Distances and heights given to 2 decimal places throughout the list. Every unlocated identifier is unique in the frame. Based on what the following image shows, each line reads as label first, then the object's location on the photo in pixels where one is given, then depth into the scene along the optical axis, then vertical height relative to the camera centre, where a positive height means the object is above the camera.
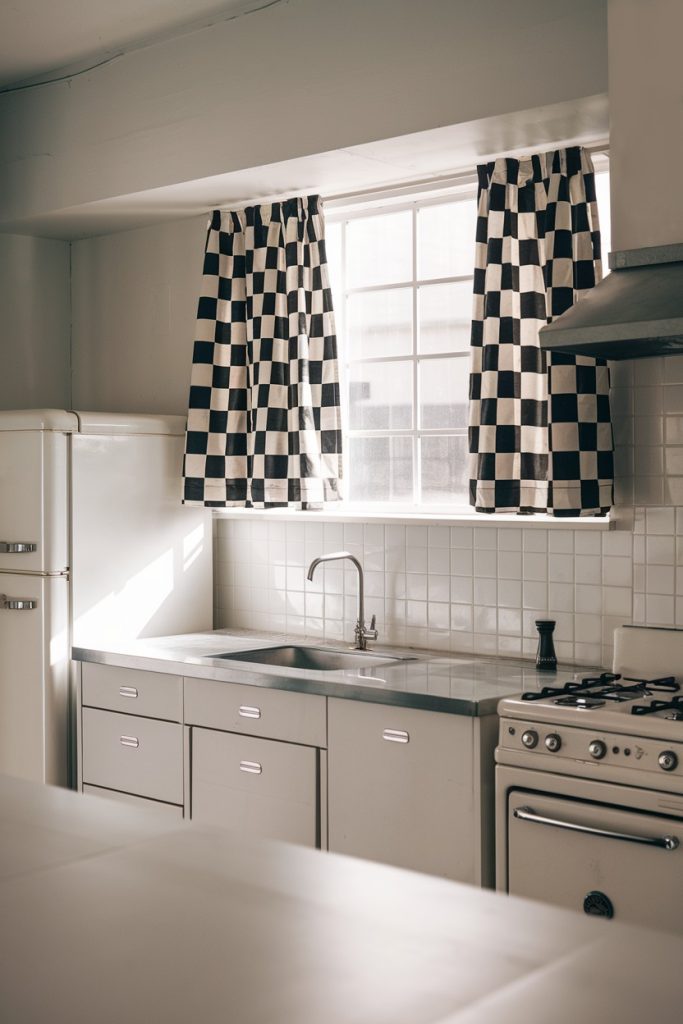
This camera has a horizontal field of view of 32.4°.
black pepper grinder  3.50 -0.44
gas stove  2.66 -0.71
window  3.98 +0.55
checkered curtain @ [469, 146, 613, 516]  3.40 +0.54
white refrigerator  4.01 -0.19
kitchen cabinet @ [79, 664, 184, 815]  3.76 -0.77
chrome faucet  3.95 -0.43
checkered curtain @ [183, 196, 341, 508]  4.12 +0.48
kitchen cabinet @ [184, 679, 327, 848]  3.36 -0.77
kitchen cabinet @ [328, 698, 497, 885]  3.01 -0.77
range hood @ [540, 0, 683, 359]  2.80 +0.81
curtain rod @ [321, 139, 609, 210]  3.88 +1.07
